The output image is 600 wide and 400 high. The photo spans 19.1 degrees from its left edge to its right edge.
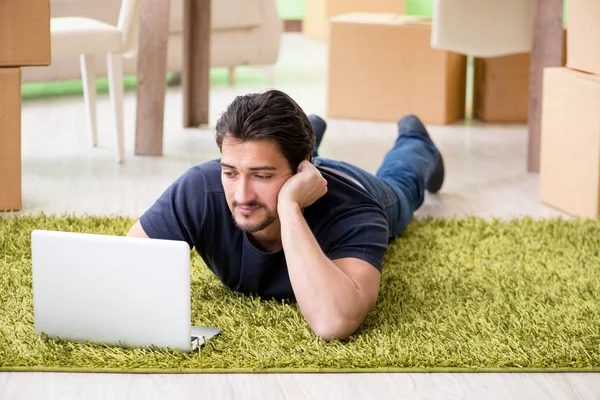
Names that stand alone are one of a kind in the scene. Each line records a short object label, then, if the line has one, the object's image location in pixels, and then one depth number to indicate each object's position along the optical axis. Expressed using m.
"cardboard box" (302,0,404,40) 11.55
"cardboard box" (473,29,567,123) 7.05
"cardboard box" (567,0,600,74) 4.60
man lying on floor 2.94
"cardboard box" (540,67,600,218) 4.57
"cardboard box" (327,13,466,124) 7.03
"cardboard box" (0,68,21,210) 4.45
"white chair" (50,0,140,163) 5.35
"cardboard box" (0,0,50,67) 4.37
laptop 2.79
